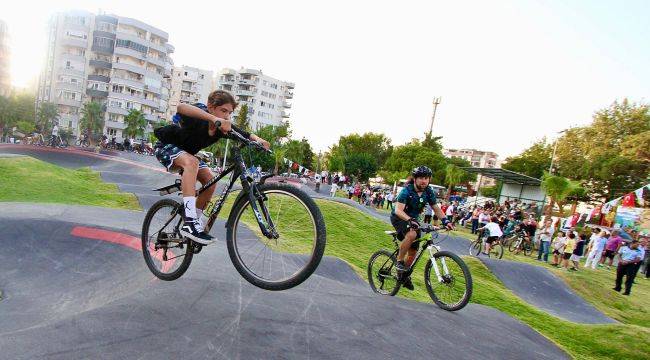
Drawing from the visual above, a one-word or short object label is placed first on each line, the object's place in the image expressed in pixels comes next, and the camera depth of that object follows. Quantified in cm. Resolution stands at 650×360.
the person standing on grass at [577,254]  1889
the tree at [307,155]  9591
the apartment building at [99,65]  8481
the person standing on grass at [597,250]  2045
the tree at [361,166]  8681
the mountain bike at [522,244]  2167
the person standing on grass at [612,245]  2116
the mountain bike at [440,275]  605
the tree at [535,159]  7075
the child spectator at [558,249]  1924
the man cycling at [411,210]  625
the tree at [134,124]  8412
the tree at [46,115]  6769
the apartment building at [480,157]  17562
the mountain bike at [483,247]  1774
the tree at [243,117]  10100
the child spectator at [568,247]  1864
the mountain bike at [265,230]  381
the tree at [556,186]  2900
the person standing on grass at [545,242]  2049
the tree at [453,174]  4958
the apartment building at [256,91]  12319
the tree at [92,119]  7856
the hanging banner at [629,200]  2722
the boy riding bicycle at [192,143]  412
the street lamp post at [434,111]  8750
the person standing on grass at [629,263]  1503
